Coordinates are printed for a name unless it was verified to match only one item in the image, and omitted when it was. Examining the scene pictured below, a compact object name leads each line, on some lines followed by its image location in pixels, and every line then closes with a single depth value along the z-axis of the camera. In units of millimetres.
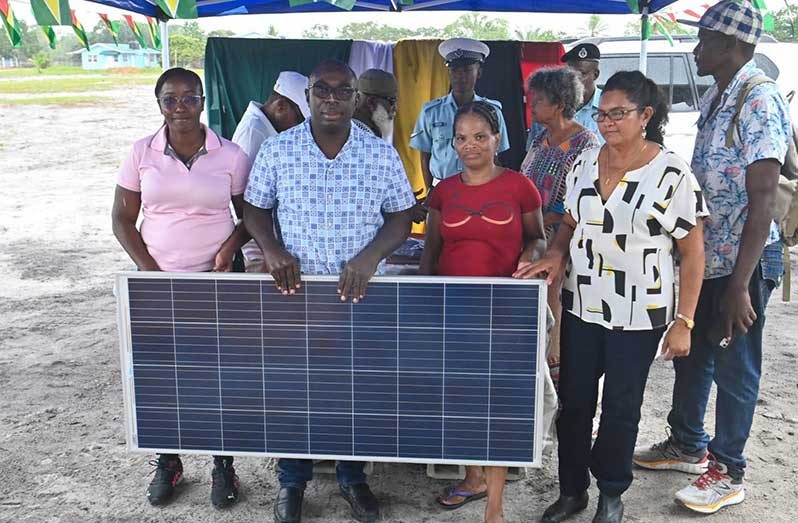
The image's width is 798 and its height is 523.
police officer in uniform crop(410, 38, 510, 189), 5242
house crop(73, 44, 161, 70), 57531
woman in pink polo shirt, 3268
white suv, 9727
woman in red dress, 3148
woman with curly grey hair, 3725
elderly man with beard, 4535
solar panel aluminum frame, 2852
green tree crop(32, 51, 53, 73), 51750
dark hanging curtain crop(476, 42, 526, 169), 7148
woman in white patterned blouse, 2857
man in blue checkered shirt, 3051
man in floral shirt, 3057
